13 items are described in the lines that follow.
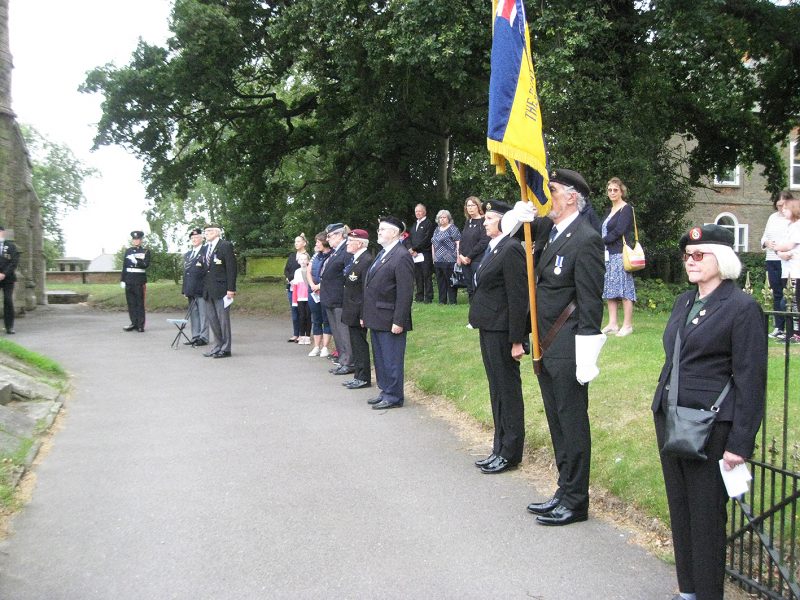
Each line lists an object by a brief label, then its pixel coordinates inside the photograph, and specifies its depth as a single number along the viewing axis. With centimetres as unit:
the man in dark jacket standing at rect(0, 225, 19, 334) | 1724
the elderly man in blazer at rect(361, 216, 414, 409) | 1024
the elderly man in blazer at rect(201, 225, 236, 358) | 1465
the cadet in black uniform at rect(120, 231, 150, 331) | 1839
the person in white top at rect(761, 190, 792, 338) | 1130
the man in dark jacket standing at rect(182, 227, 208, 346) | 1609
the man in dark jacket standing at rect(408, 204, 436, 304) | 1842
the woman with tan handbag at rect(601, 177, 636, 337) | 1129
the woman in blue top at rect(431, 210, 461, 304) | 1734
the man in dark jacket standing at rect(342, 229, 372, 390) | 1160
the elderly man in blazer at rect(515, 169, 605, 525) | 580
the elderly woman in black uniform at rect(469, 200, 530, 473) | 723
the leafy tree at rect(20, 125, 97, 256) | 7444
